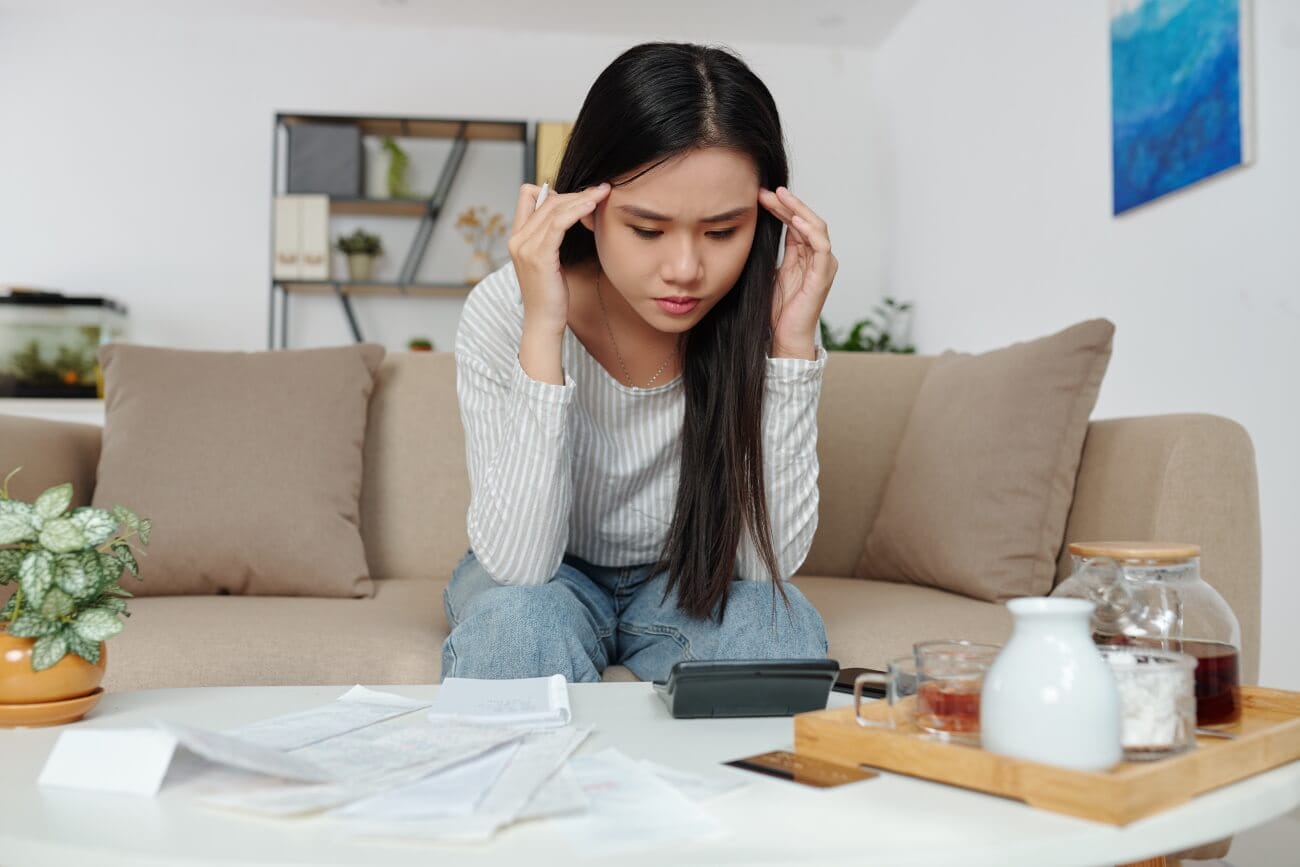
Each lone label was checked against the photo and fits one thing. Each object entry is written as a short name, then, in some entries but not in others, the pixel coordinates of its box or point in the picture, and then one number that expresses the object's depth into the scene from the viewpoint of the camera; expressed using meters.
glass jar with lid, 0.89
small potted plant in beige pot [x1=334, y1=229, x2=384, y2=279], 4.95
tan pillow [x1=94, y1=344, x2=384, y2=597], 1.94
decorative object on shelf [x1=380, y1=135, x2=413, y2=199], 5.03
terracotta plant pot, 0.96
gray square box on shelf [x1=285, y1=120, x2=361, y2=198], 4.89
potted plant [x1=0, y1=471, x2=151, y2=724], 0.96
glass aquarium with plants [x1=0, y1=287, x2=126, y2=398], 4.62
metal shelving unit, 4.92
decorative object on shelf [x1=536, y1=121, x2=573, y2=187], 4.86
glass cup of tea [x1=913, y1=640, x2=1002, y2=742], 0.81
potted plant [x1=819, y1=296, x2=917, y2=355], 4.76
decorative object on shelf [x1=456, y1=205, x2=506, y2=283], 5.01
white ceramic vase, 0.69
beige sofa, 1.58
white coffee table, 0.61
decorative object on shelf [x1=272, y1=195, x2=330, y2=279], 4.86
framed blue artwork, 2.65
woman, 1.31
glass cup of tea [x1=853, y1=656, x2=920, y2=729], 0.86
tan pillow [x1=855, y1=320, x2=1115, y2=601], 1.82
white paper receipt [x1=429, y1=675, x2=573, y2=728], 0.93
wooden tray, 0.66
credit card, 0.76
